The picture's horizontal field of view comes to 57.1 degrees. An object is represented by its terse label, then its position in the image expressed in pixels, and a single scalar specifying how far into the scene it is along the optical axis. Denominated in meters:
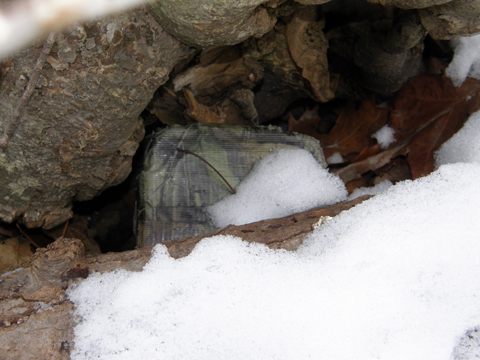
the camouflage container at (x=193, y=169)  0.30
